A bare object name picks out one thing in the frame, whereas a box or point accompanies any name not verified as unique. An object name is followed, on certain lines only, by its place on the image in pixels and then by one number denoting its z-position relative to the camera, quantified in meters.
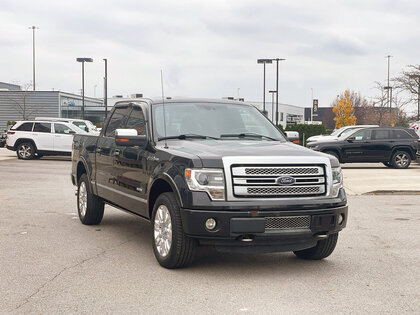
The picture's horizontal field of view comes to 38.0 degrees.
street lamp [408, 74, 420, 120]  44.22
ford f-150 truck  5.88
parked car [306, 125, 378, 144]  23.77
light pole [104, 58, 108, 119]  49.49
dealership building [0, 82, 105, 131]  62.03
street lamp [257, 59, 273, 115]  50.59
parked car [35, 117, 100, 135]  29.32
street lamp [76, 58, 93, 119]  53.50
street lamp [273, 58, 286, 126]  50.47
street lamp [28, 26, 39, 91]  77.95
